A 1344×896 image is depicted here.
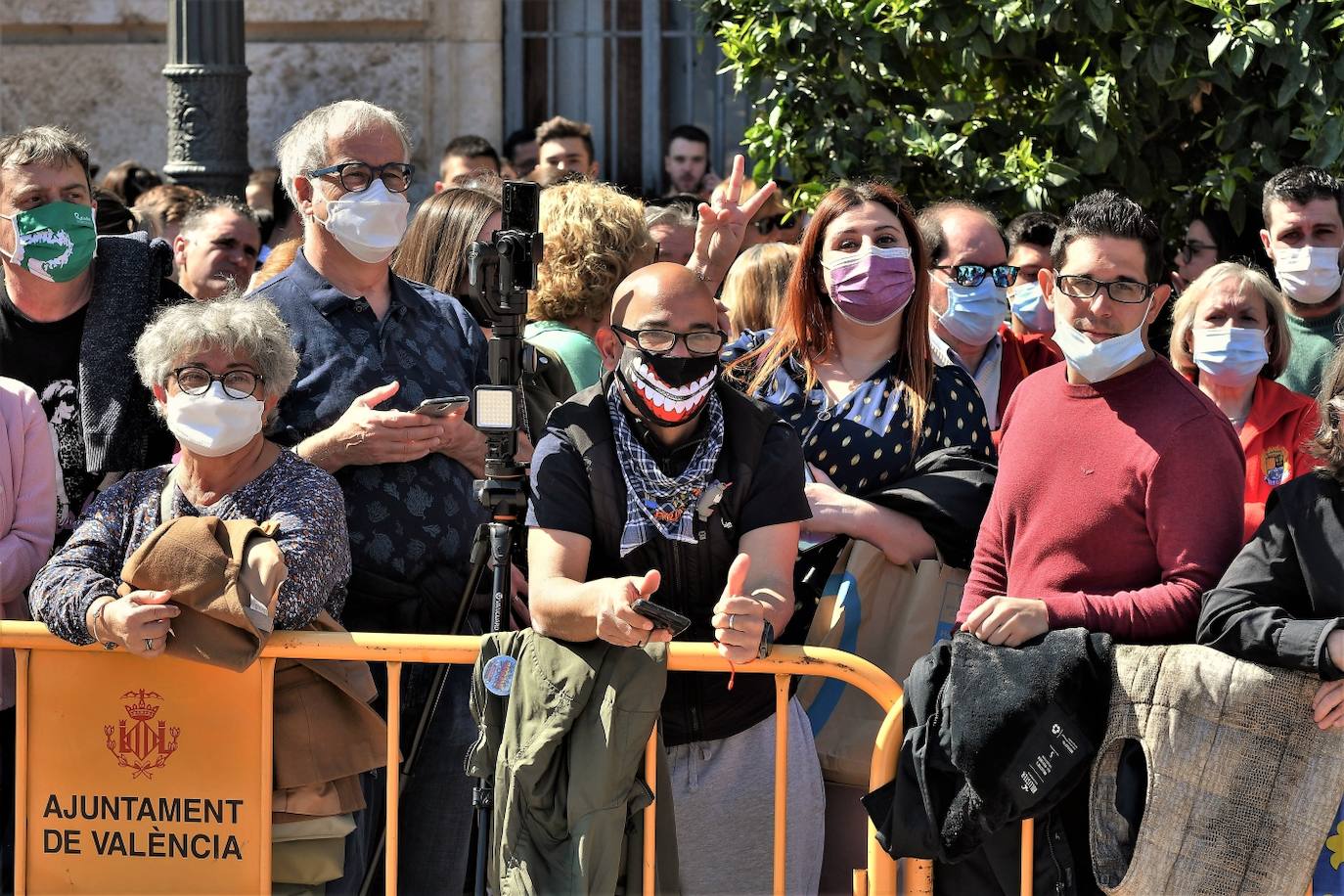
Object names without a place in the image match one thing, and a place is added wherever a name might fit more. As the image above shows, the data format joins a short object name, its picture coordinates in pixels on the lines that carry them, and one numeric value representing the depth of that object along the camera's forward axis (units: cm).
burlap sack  669
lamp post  1388
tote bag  795
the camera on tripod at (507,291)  773
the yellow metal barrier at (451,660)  714
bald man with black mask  730
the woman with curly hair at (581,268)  948
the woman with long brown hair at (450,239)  962
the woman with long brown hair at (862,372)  832
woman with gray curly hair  758
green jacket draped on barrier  697
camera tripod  752
